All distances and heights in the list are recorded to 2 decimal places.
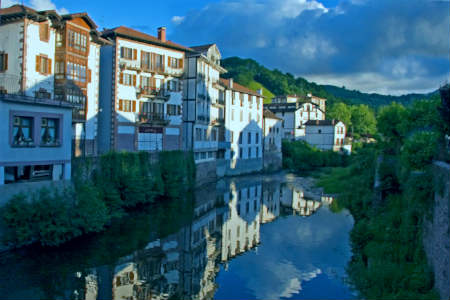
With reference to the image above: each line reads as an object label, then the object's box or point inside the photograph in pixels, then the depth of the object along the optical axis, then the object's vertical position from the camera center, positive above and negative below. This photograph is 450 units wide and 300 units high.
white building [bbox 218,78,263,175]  52.06 +2.18
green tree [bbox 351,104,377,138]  97.88 +6.96
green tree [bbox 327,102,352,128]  95.72 +8.59
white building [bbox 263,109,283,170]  62.69 +0.50
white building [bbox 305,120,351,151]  78.89 +2.61
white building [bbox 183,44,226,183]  41.28 +4.51
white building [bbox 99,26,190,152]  34.38 +5.17
